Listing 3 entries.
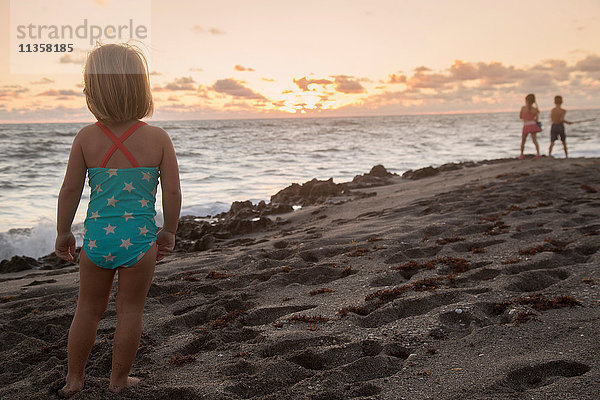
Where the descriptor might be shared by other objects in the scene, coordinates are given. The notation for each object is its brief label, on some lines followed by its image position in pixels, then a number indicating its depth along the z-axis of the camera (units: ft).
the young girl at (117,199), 7.64
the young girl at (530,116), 41.11
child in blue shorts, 41.83
